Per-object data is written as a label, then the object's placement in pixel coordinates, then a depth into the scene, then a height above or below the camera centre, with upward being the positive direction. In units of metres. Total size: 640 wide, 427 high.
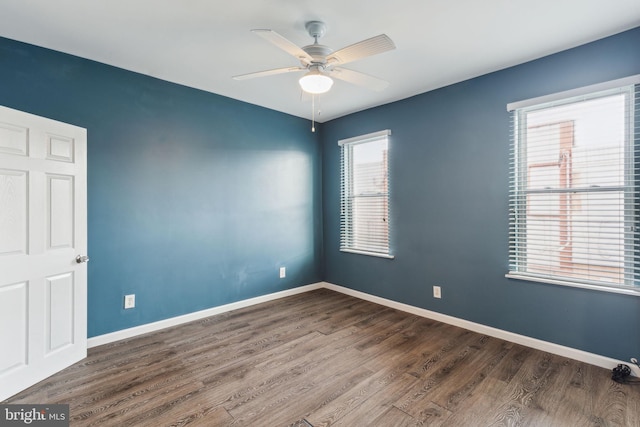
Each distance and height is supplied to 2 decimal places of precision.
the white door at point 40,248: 2.06 -0.24
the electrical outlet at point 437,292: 3.42 -0.88
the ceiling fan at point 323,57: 1.78 +1.04
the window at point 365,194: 4.00 +0.29
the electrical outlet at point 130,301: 2.97 -0.84
